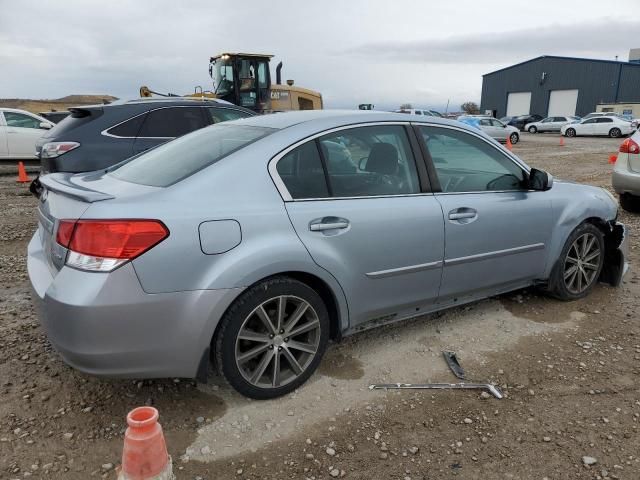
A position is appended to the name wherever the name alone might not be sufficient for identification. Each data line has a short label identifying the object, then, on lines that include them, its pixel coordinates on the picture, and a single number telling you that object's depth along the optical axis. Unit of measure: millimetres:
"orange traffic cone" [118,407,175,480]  1838
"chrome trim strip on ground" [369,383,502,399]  2984
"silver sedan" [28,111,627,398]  2326
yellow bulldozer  14188
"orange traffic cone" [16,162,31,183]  10500
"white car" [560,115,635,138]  30516
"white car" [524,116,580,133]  36438
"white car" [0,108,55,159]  11988
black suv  6367
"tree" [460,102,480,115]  70450
